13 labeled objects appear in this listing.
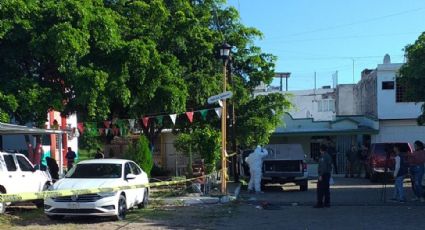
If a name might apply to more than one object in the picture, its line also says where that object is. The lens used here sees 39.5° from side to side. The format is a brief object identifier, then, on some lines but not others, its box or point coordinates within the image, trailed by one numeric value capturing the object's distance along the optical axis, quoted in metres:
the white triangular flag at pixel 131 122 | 23.89
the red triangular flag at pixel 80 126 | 25.07
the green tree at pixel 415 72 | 23.69
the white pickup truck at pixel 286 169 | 22.55
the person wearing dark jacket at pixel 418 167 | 17.64
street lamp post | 18.36
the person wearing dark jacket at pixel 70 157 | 25.47
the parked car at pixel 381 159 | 26.16
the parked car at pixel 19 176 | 15.19
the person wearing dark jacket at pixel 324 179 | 16.56
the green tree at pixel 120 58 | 17.88
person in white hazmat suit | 20.91
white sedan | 13.48
